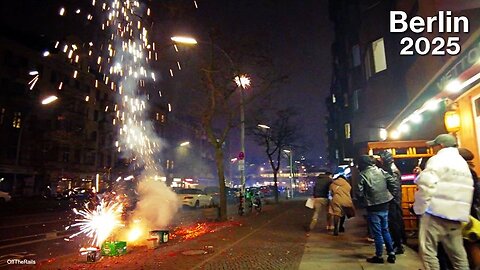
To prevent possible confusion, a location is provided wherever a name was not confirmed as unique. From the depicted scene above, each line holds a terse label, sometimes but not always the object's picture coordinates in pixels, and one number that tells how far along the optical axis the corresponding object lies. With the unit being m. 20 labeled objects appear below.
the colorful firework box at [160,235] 9.85
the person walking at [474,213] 4.54
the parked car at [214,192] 31.28
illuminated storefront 5.95
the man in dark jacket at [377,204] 6.59
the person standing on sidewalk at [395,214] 7.37
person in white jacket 4.28
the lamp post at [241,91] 14.63
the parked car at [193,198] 26.23
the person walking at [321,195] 12.04
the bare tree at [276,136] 37.25
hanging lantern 7.94
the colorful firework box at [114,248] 8.41
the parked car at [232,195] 38.17
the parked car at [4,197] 27.92
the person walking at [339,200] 10.76
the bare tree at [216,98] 16.28
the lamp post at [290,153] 42.17
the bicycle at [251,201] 21.95
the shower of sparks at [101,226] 11.89
